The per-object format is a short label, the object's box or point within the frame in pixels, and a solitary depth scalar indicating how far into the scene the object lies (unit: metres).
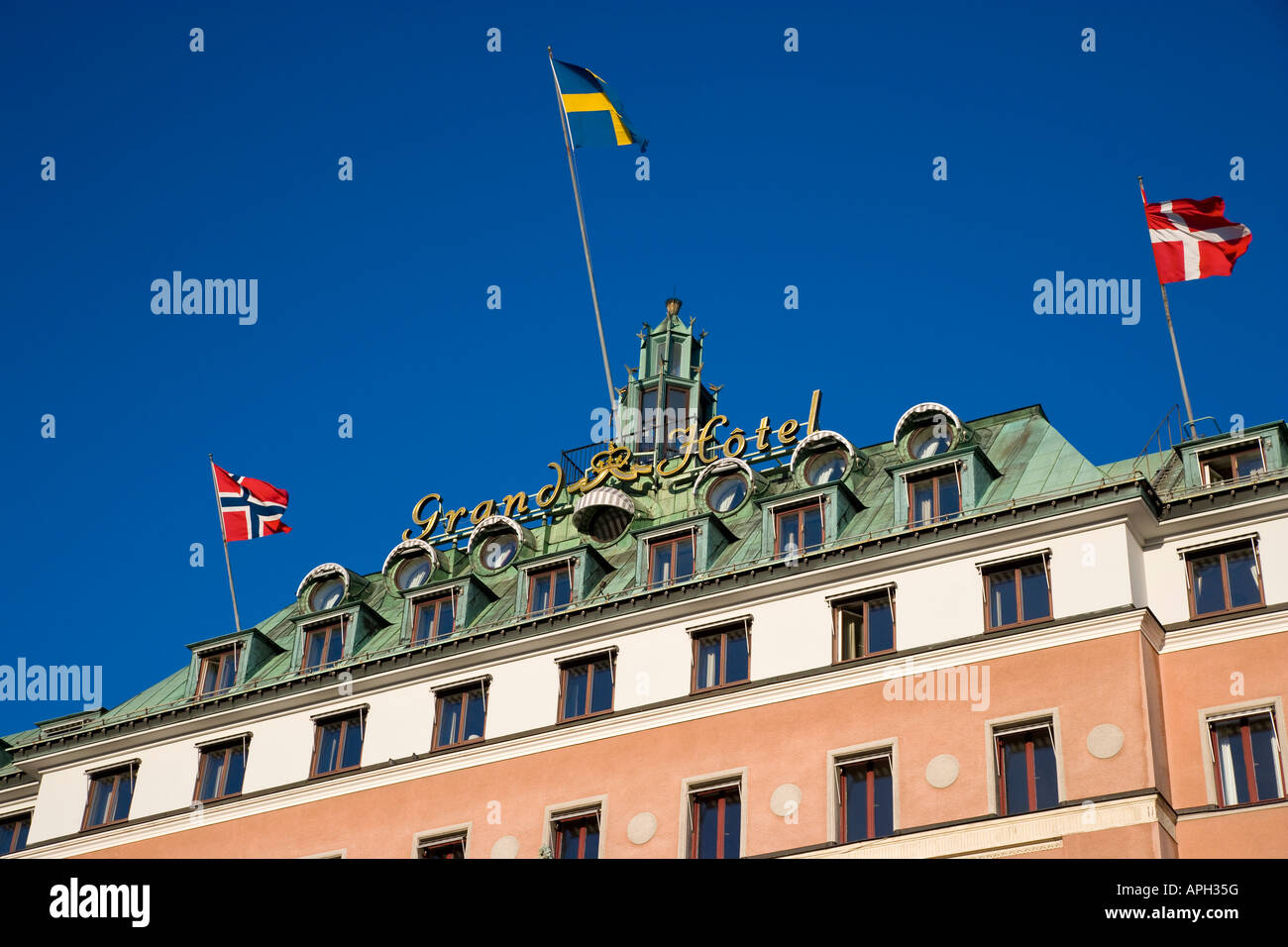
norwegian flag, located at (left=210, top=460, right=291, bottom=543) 66.81
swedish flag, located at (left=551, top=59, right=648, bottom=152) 70.12
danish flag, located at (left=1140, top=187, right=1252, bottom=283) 56.03
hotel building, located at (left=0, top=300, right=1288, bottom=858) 47.31
